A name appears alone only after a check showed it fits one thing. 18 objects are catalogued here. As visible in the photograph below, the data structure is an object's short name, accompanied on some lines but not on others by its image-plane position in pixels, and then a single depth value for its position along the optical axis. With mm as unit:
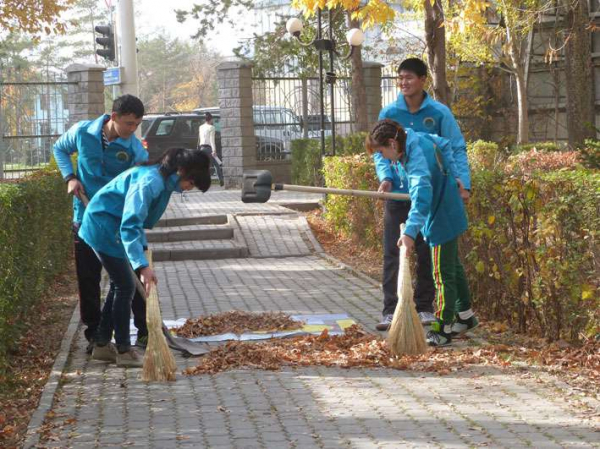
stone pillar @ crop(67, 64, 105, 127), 25906
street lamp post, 21062
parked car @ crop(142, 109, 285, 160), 31531
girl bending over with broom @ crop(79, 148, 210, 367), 7016
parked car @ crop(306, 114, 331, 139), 28703
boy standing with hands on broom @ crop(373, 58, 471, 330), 8648
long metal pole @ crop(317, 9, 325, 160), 21050
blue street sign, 18828
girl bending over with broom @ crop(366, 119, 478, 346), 7945
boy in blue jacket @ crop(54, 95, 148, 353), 8359
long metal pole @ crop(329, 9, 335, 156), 21734
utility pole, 18938
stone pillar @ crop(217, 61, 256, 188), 27391
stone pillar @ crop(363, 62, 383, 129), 28812
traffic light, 18984
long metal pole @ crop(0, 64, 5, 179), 26000
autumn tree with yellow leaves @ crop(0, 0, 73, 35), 25823
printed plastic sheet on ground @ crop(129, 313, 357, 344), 8680
